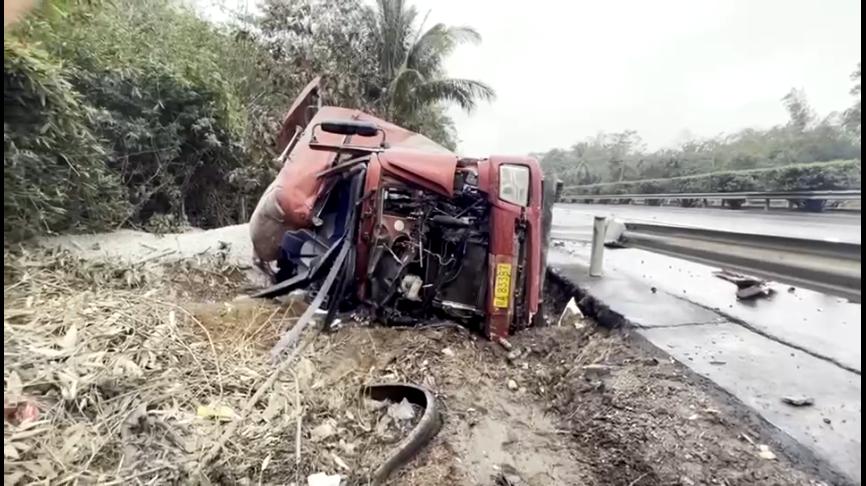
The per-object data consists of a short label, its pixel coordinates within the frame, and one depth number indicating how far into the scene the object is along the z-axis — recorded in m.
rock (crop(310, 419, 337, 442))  2.17
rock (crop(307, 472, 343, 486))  1.91
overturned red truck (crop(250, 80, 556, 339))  3.56
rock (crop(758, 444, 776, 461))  2.05
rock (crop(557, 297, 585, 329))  4.09
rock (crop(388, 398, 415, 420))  2.55
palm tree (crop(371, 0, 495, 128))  14.56
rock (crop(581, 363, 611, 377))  3.02
